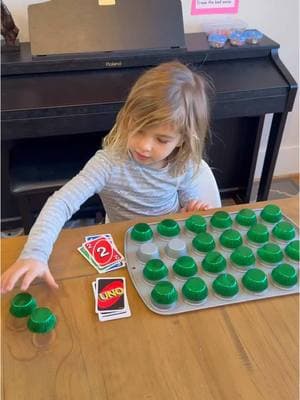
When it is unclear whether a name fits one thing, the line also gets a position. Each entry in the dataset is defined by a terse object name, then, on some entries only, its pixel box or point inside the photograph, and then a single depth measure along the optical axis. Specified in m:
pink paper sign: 1.96
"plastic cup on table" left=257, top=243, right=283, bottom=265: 0.85
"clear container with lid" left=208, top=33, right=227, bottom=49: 1.81
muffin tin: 0.79
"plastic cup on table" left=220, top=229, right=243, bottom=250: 0.88
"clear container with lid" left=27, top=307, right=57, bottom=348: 0.72
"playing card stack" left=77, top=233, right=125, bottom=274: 0.86
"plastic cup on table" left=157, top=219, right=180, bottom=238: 0.92
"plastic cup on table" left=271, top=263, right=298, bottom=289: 0.82
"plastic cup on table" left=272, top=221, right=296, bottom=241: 0.91
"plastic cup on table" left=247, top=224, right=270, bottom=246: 0.90
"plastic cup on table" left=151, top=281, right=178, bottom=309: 0.77
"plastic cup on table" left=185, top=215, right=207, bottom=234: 0.93
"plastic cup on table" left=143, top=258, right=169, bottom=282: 0.81
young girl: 0.91
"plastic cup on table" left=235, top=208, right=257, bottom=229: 0.95
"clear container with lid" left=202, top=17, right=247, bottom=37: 1.94
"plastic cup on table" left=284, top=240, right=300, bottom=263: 0.87
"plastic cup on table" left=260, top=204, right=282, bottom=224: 0.96
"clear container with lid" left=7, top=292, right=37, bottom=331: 0.75
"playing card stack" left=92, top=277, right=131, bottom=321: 0.77
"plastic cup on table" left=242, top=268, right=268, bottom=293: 0.80
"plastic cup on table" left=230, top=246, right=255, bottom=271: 0.84
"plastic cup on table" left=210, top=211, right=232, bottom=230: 0.94
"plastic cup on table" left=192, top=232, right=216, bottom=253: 0.87
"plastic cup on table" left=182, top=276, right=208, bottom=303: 0.78
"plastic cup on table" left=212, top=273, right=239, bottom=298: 0.79
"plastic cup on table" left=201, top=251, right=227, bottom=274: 0.83
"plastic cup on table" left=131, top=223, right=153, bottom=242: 0.91
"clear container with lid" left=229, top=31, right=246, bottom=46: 1.84
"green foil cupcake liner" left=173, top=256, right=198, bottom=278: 0.82
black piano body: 1.56
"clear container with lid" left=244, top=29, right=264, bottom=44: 1.86
